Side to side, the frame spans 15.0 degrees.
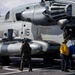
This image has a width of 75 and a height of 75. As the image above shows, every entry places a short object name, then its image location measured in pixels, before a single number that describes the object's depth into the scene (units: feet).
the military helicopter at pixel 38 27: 46.55
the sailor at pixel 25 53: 44.42
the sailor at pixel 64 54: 43.81
